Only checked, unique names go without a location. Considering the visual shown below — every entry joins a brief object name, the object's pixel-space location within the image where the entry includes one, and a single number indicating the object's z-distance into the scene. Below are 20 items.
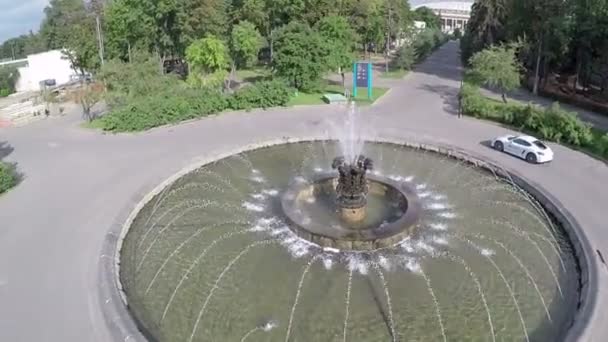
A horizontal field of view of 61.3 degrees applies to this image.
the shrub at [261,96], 31.98
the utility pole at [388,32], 49.24
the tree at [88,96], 29.73
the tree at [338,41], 36.59
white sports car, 23.16
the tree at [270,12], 43.22
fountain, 13.39
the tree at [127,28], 39.78
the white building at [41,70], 42.50
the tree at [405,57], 45.59
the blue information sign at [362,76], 34.78
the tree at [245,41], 38.81
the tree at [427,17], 94.60
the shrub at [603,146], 23.66
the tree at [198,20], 38.06
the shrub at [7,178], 20.53
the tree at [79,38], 40.91
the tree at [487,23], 43.41
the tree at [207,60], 34.78
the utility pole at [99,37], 39.17
